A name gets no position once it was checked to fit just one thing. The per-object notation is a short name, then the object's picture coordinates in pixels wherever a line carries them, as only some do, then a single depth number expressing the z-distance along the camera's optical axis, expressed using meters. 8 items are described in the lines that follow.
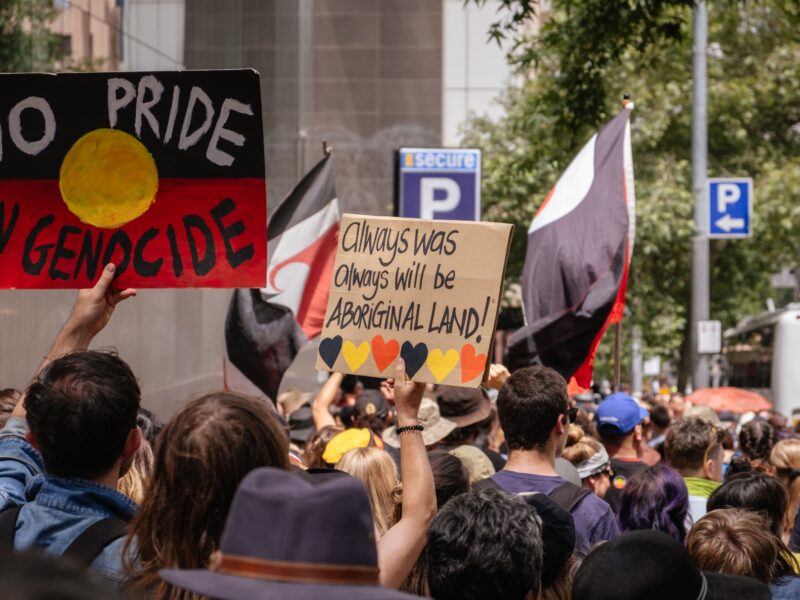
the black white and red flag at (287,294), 8.04
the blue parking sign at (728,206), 20.50
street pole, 21.02
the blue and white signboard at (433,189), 13.77
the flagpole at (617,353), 8.73
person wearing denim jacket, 2.87
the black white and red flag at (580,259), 7.38
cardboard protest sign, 4.27
